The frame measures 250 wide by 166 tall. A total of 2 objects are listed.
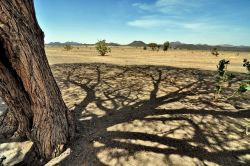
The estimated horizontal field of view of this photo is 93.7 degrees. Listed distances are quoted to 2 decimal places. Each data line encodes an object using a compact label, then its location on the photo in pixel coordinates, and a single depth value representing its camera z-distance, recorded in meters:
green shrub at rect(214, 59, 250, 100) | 3.80
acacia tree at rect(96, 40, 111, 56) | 15.92
